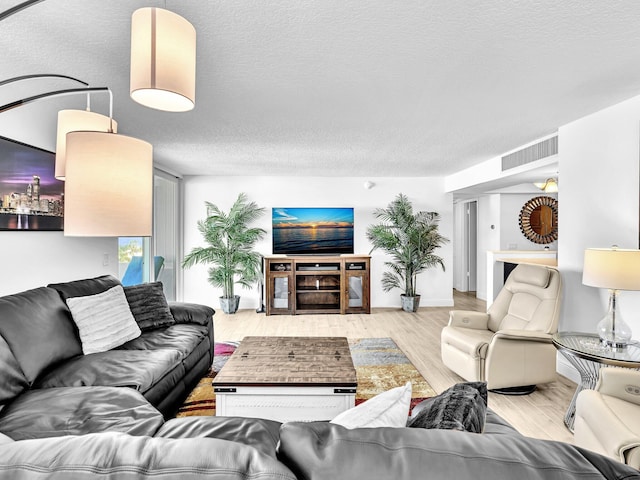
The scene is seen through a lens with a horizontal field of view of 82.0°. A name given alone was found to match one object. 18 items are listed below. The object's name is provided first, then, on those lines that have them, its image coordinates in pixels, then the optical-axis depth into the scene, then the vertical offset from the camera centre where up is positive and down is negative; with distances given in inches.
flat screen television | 256.4 +7.5
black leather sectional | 65.2 -30.8
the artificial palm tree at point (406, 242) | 248.1 +0.0
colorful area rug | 112.8 -48.4
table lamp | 91.5 -8.9
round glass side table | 88.0 -27.7
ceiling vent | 148.6 +39.5
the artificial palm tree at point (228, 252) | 240.4 -7.0
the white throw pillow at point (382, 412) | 40.8 -19.7
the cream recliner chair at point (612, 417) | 62.3 -32.9
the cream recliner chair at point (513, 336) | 117.1 -32.7
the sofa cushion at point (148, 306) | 124.3 -22.6
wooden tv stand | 243.1 -27.9
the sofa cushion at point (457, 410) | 41.4 -20.5
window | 185.8 -3.7
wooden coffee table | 87.4 -36.5
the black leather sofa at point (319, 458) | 25.5 -15.7
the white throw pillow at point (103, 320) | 100.2 -22.9
